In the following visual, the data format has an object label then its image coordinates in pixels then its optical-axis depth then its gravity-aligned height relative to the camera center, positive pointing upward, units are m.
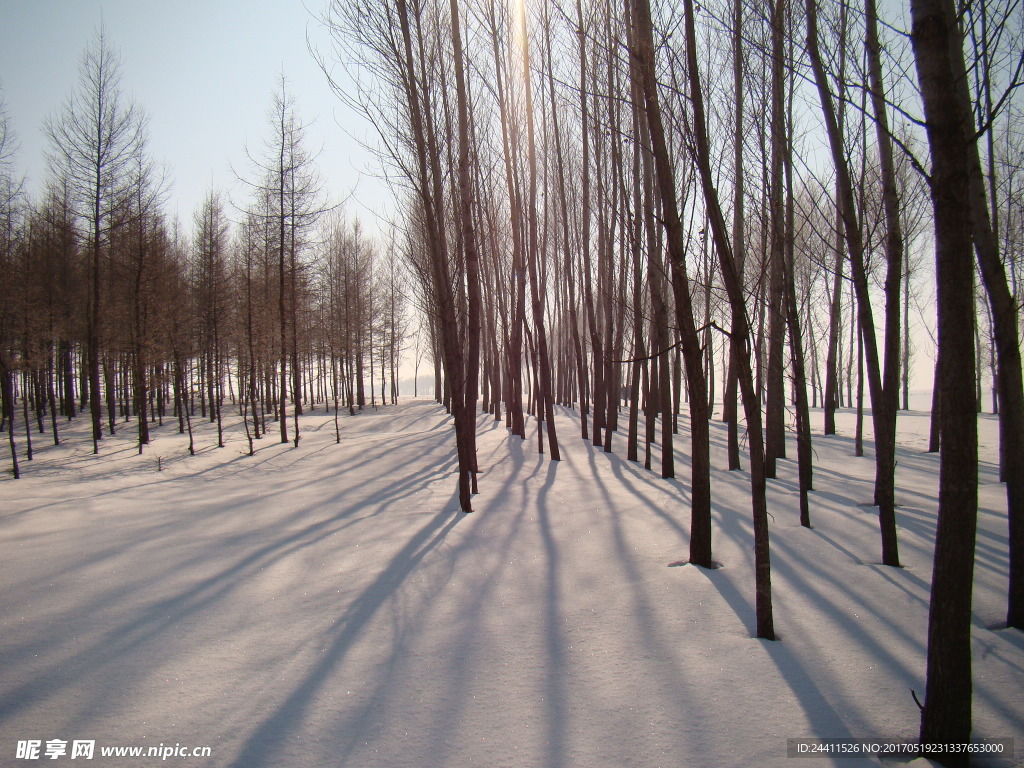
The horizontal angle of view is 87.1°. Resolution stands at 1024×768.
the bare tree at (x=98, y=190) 15.22 +5.86
